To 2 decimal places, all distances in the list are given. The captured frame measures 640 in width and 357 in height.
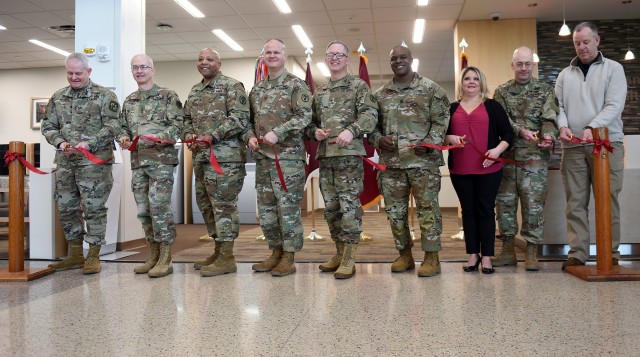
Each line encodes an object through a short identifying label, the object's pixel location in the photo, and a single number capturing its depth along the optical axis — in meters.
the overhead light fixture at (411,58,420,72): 12.82
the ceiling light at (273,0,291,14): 8.40
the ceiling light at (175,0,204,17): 8.44
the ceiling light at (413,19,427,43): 9.59
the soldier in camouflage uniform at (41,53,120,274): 4.17
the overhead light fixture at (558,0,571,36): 7.75
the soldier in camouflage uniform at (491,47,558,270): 3.90
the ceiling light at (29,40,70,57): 10.77
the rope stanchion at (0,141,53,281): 4.07
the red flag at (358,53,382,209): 5.64
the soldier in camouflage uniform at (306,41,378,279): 3.70
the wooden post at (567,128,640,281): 3.56
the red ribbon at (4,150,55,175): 4.14
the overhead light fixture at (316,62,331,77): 13.21
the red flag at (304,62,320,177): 5.69
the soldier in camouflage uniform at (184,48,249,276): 3.86
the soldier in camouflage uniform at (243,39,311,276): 3.78
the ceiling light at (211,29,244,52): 10.13
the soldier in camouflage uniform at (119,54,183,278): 3.93
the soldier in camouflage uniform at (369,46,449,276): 3.70
